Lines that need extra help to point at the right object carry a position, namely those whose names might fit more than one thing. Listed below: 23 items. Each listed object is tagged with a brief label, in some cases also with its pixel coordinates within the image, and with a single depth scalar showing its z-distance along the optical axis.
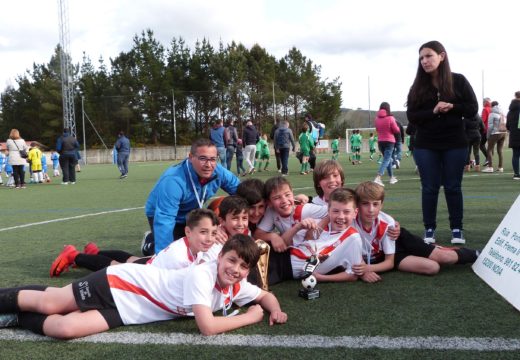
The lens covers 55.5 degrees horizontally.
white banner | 3.09
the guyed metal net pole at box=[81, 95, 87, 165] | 32.97
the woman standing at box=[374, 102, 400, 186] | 11.24
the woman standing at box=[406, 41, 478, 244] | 4.46
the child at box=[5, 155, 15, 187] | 16.38
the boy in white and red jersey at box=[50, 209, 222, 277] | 3.18
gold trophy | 3.42
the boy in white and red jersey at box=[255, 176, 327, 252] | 3.83
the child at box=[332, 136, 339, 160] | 26.42
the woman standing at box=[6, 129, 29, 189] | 14.56
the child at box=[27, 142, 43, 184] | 16.52
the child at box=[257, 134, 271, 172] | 19.67
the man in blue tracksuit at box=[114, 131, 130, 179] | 17.73
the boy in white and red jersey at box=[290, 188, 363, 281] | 3.62
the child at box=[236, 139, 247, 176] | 17.34
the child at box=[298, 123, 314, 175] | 15.69
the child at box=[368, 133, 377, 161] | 26.86
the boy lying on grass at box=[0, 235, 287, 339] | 2.74
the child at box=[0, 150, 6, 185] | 21.66
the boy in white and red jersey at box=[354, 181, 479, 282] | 3.70
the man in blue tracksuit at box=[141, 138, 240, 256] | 3.83
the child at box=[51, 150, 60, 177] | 22.98
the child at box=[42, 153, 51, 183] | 18.27
